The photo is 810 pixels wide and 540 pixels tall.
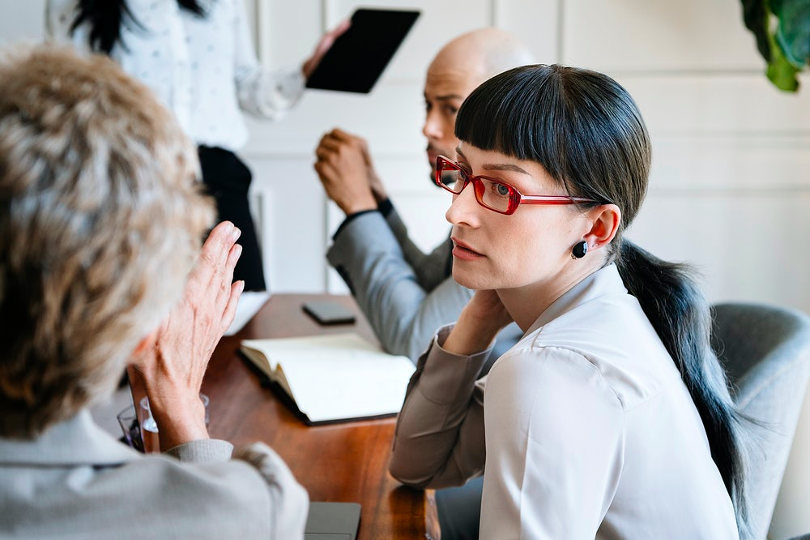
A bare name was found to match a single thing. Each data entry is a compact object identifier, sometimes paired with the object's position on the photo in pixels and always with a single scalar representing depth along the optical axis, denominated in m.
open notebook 1.30
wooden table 1.01
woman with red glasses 0.85
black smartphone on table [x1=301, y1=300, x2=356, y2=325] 1.87
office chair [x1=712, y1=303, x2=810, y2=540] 1.29
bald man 1.57
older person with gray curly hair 0.55
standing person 2.15
